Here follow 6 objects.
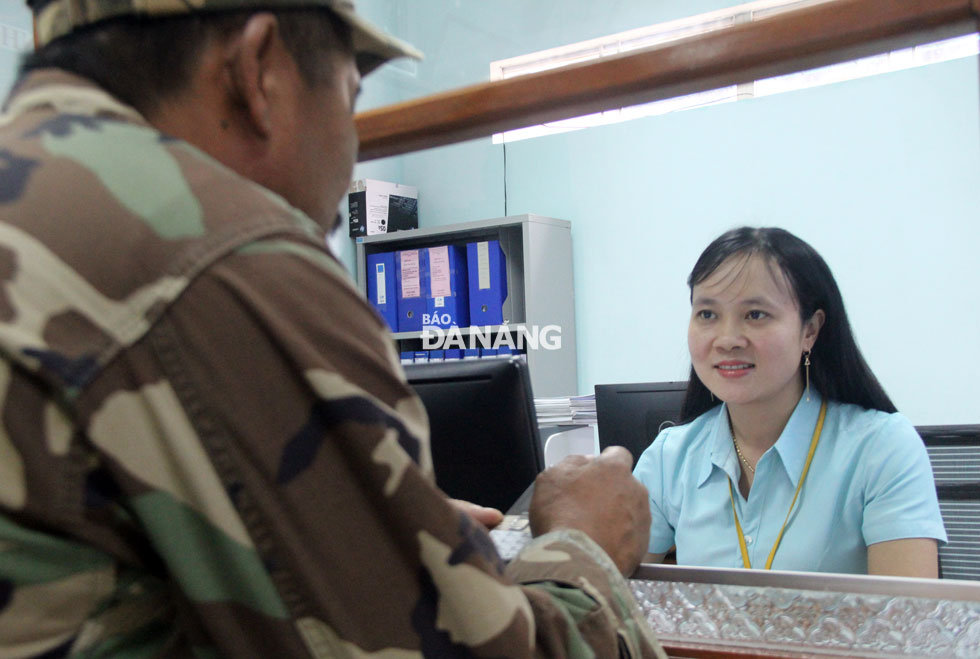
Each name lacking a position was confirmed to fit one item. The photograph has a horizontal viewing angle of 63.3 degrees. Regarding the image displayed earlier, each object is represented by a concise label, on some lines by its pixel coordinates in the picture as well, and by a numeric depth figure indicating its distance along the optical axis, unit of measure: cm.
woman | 126
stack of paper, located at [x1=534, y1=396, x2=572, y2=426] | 139
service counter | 55
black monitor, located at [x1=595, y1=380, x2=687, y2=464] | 167
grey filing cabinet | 343
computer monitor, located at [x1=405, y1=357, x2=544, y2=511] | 86
